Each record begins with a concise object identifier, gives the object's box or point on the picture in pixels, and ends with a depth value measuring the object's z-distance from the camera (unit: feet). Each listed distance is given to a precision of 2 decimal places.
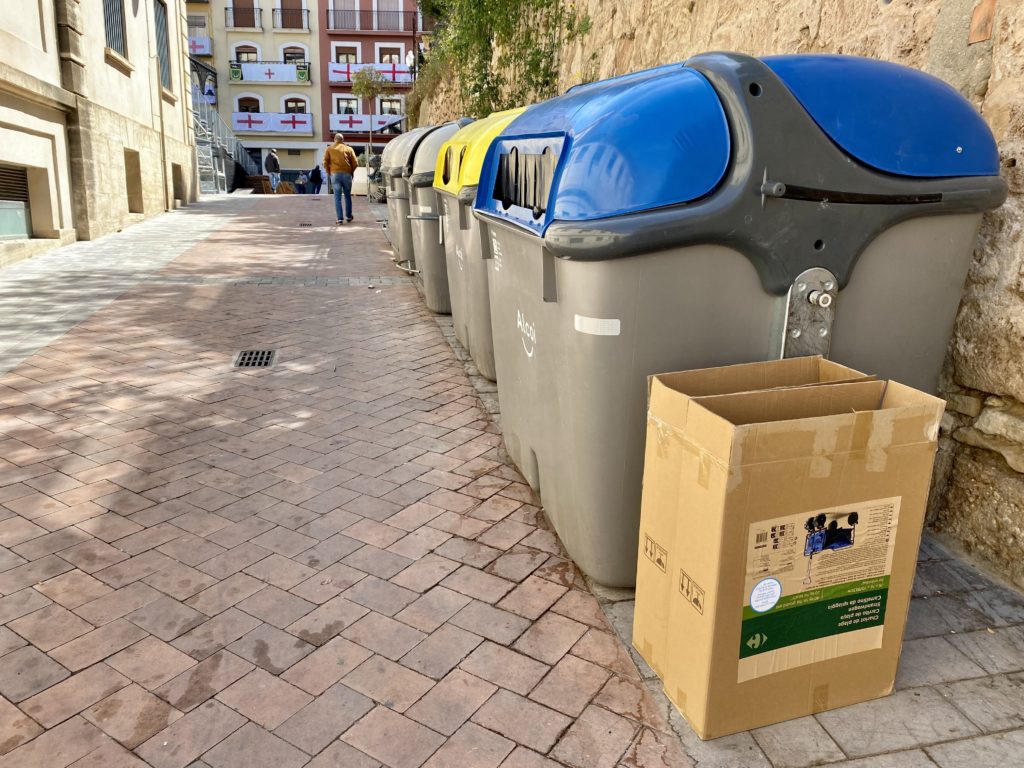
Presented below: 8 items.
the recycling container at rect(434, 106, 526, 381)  15.80
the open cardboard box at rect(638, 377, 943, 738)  6.46
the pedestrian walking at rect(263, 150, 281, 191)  106.63
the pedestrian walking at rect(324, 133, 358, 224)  47.34
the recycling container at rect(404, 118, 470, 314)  22.41
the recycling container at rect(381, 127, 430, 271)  29.35
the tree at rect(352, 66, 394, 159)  121.70
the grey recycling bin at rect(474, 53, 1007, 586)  7.68
